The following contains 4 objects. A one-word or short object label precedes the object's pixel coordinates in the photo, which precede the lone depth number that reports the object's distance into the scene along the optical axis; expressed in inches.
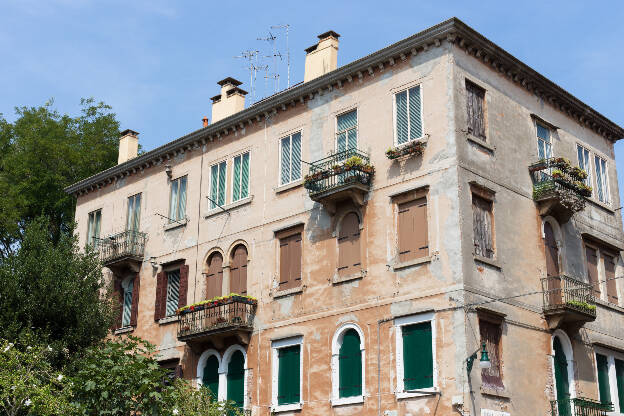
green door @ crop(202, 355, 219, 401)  1179.1
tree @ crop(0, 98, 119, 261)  1696.6
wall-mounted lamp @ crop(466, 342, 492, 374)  850.8
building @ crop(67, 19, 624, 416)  955.3
